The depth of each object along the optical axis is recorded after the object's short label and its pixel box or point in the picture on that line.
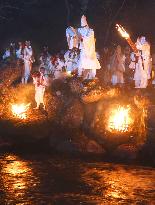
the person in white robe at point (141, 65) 19.02
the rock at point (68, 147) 18.23
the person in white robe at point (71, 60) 20.88
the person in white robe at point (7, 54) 23.33
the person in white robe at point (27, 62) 22.32
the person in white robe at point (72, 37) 20.56
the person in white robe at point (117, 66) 20.75
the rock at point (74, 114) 19.16
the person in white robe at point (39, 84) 20.39
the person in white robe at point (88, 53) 19.11
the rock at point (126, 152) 17.42
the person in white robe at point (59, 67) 21.54
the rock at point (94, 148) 18.12
